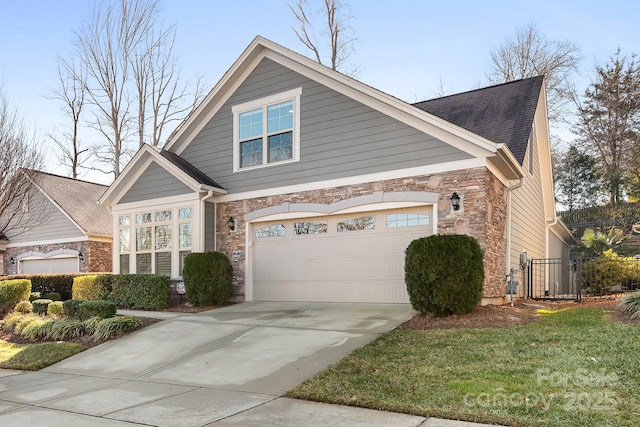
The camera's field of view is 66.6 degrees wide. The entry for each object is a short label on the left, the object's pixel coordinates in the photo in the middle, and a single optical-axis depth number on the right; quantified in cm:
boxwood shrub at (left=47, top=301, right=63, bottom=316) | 1187
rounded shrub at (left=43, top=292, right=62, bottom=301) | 1534
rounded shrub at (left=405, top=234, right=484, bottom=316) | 852
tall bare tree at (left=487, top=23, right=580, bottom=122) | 2636
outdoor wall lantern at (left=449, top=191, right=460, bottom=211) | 999
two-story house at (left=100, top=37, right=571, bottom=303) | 1045
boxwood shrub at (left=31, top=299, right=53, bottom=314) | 1230
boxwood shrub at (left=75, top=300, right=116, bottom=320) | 1035
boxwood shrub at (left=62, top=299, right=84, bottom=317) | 1079
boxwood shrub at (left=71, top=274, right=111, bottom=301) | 1326
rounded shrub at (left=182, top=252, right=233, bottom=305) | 1201
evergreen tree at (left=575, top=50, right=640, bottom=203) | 2700
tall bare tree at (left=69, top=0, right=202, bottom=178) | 2416
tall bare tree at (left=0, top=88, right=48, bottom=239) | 1245
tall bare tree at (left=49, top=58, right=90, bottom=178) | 2575
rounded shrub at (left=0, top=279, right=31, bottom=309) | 1294
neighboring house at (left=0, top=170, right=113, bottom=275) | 1959
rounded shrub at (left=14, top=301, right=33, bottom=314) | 1270
